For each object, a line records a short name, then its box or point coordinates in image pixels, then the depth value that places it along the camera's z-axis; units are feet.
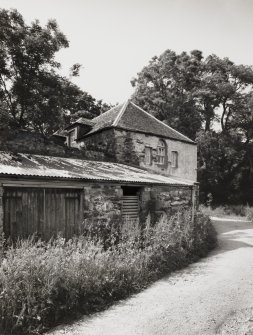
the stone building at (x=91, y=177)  29.30
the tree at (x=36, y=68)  46.06
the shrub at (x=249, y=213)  75.90
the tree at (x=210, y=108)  100.05
